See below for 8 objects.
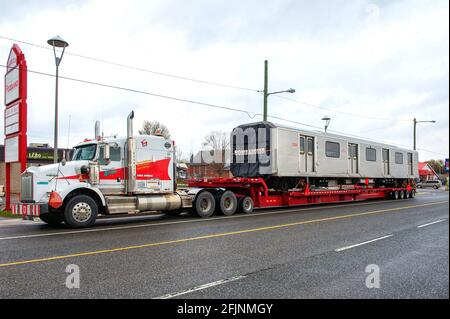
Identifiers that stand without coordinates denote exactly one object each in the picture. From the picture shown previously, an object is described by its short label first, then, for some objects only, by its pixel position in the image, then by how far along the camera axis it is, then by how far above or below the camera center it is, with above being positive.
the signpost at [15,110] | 15.49 +2.91
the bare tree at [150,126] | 54.23 +7.51
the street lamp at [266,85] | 21.41 +5.39
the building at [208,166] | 19.63 +0.67
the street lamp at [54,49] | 15.02 +5.40
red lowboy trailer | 15.17 -0.85
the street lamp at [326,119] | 27.58 +4.23
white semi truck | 11.12 -0.07
